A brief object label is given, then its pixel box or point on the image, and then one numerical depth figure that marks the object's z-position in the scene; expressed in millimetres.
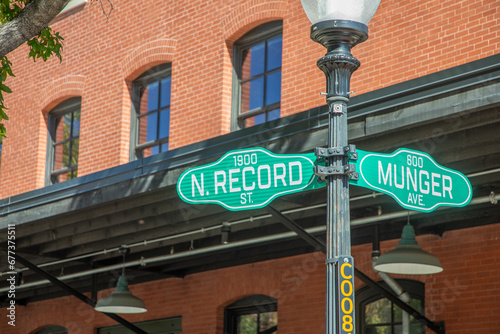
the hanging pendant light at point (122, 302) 11172
